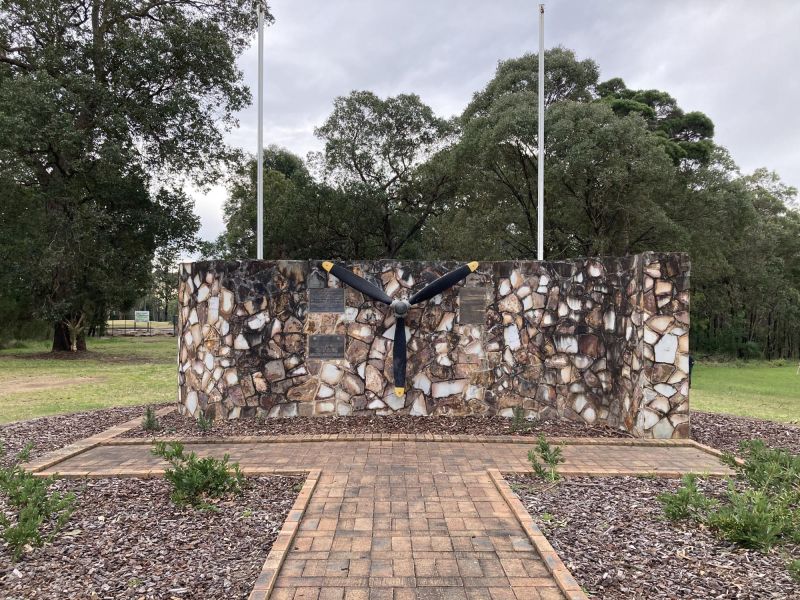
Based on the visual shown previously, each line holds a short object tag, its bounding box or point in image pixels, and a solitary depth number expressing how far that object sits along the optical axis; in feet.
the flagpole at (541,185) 29.63
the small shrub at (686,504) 12.16
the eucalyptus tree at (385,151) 74.54
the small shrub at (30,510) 10.45
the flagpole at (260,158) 27.86
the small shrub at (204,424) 21.22
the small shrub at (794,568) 9.46
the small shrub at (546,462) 15.26
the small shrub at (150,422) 21.87
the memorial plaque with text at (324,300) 23.45
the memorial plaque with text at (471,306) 23.58
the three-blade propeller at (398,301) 22.54
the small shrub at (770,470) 13.41
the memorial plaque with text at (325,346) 23.26
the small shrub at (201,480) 13.20
